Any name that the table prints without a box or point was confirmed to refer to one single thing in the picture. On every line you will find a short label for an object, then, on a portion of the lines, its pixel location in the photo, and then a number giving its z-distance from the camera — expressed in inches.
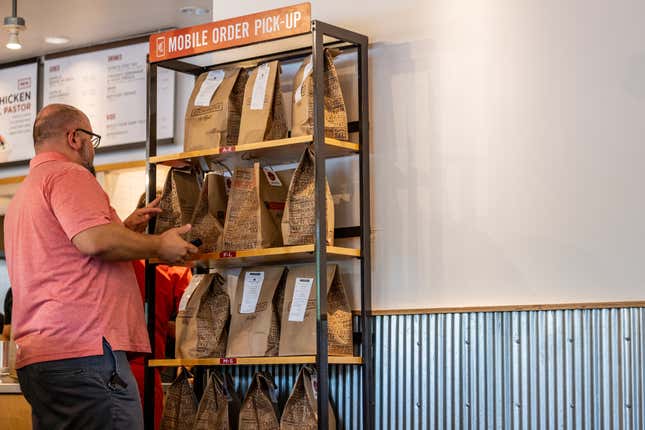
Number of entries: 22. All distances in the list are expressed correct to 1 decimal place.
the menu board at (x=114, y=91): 244.1
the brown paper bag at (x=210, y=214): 144.9
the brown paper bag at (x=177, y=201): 147.3
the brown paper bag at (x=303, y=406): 134.5
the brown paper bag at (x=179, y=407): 145.7
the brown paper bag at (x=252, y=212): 139.2
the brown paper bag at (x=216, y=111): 145.5
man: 117.8
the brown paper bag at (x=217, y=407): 142.8
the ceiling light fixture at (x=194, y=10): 230.2
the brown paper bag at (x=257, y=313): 139.9
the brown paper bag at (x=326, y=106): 136.3
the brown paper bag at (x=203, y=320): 144.2
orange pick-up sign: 135.1
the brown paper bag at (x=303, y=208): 133.8
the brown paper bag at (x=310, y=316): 135.6
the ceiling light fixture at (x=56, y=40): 252.7
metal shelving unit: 131.0
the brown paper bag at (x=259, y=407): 138.9
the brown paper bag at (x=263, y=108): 140.4
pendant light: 204.2
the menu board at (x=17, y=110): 271.7
